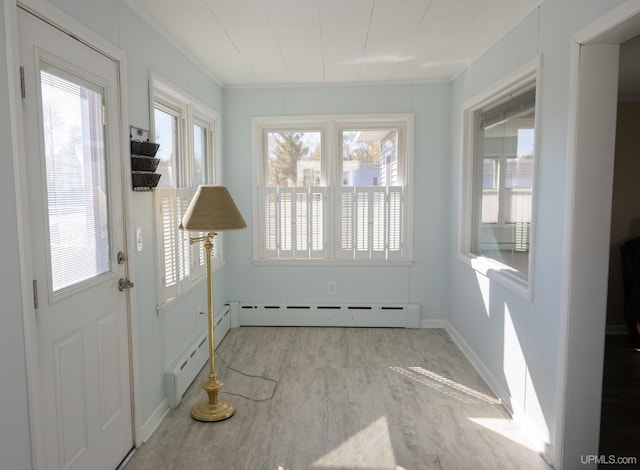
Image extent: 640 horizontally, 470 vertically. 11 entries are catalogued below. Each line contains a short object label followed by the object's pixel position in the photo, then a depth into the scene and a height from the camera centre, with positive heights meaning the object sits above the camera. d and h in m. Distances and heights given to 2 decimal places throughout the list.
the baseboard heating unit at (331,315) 4.41 -1.23
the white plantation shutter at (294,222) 4.38 -0.26
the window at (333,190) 4.34 +0.07
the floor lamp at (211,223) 2.48 -0.15
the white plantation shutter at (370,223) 4.33 -0.27
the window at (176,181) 2.81 +0.13
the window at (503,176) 2.71 +0.15
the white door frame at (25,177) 1.47 +0.07
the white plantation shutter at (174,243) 2.78 -0.32
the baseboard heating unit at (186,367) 2.81 -1.23
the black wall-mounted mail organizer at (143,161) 2.36 +0.21
